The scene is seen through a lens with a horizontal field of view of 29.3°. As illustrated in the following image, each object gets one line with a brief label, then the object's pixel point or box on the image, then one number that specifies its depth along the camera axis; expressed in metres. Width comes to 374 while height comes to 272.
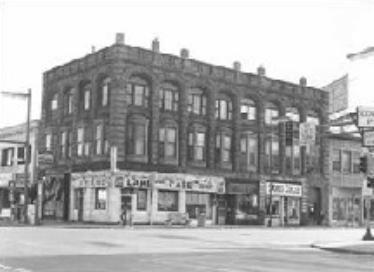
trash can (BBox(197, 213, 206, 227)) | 50.47
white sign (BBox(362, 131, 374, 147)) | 31.44
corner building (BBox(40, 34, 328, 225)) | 49.69
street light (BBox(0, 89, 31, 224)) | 46.84
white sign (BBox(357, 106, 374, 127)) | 31.58
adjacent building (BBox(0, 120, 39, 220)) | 58.88
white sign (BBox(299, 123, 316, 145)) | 40.82
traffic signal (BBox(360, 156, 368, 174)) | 32.88
